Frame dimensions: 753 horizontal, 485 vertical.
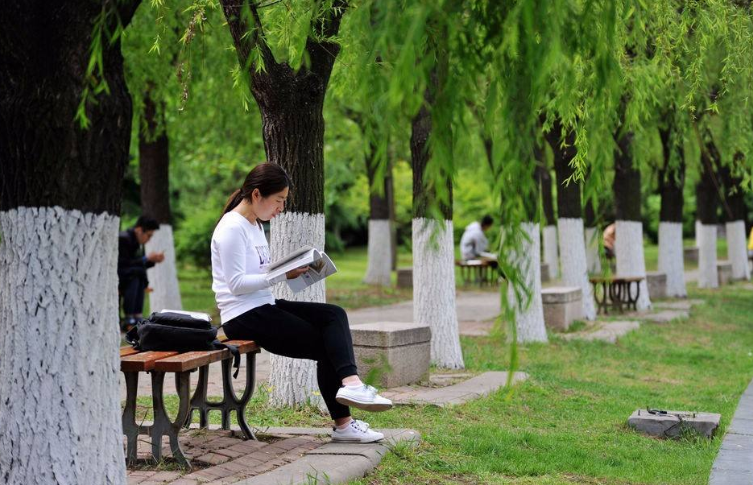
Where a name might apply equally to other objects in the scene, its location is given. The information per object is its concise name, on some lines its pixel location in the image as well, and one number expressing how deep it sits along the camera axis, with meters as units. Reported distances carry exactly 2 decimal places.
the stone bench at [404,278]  26.73
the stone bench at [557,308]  16.05
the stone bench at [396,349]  9.39
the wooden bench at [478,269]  27.36
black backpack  6.43
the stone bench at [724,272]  28.95
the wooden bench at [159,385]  5.91
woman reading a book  6.69
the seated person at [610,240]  25.80
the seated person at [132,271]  15.11
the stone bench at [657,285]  23.70
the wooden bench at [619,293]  19.73
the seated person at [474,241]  27.41
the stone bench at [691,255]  39.84
